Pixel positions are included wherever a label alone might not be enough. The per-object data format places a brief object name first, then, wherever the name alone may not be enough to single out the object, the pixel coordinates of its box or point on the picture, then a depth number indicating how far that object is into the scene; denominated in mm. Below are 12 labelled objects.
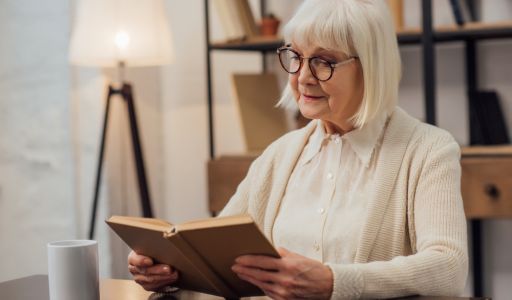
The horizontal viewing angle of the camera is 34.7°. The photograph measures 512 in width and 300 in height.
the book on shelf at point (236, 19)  3180
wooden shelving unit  2824
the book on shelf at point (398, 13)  2965
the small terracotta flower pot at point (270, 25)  3254
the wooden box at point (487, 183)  2748
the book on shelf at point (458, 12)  2828
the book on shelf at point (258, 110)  3287
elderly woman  1594
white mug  1393
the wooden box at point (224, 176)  3176
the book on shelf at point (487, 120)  2994
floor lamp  3045
